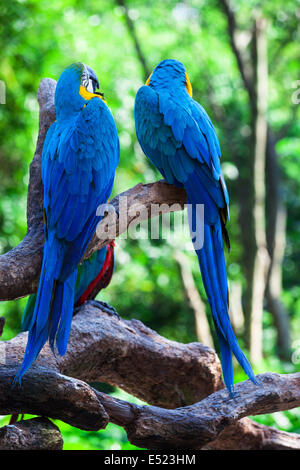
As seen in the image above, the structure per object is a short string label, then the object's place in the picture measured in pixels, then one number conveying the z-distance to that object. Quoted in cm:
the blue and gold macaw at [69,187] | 488
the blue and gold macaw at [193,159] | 500
